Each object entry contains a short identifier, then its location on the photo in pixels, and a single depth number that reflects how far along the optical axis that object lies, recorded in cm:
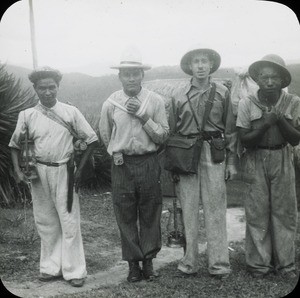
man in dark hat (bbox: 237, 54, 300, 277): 479
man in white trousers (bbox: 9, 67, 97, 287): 477
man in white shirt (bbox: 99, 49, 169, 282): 477
